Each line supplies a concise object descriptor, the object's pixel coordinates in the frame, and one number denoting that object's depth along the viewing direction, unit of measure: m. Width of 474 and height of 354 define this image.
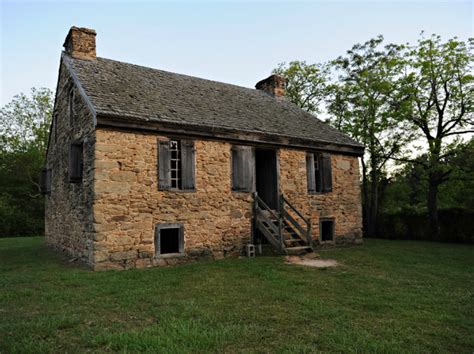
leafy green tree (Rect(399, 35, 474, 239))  16.53
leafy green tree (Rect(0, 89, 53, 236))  24.89
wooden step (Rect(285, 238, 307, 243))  11.30
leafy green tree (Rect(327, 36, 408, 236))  19.25
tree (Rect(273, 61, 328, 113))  24.42
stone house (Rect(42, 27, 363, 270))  9.43
